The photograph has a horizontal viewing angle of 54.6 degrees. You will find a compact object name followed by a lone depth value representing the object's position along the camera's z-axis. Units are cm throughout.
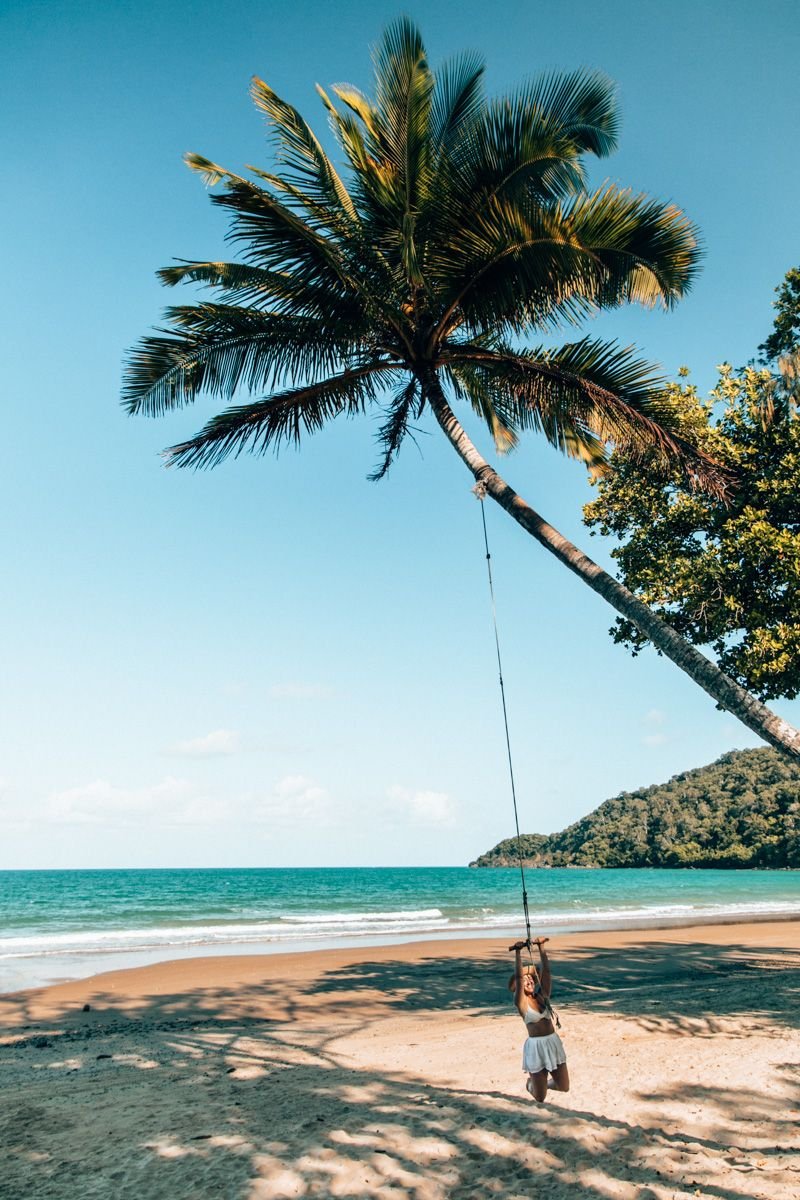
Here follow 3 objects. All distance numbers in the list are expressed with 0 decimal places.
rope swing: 802
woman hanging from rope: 552
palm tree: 756
